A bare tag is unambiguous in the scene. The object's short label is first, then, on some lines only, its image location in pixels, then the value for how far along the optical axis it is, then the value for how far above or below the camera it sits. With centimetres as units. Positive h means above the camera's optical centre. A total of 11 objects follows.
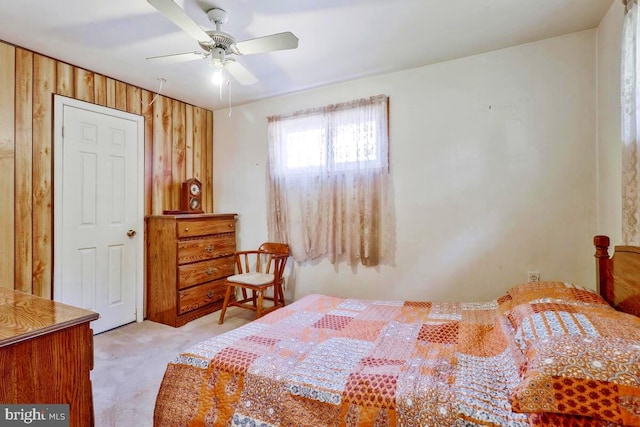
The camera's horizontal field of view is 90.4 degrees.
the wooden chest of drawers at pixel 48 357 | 96 -45
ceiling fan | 182 +107
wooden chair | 306 -62
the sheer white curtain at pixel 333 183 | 306 +33
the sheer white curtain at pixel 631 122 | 156 +47
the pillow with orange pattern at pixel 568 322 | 110 -41
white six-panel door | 277 +4
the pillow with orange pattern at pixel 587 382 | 86 -48
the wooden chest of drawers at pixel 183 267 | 315 -53
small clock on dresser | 365 +23
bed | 92 -61
